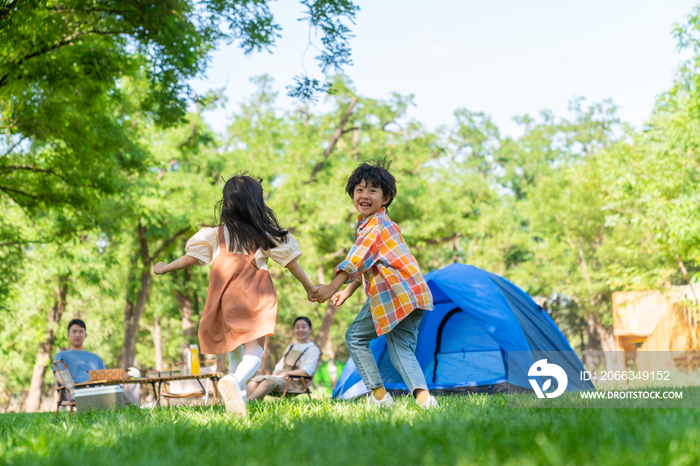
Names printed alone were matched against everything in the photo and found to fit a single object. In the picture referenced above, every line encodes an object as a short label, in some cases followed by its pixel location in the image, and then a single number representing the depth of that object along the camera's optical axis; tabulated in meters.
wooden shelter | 20.33
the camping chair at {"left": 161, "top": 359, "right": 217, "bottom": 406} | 8.01
